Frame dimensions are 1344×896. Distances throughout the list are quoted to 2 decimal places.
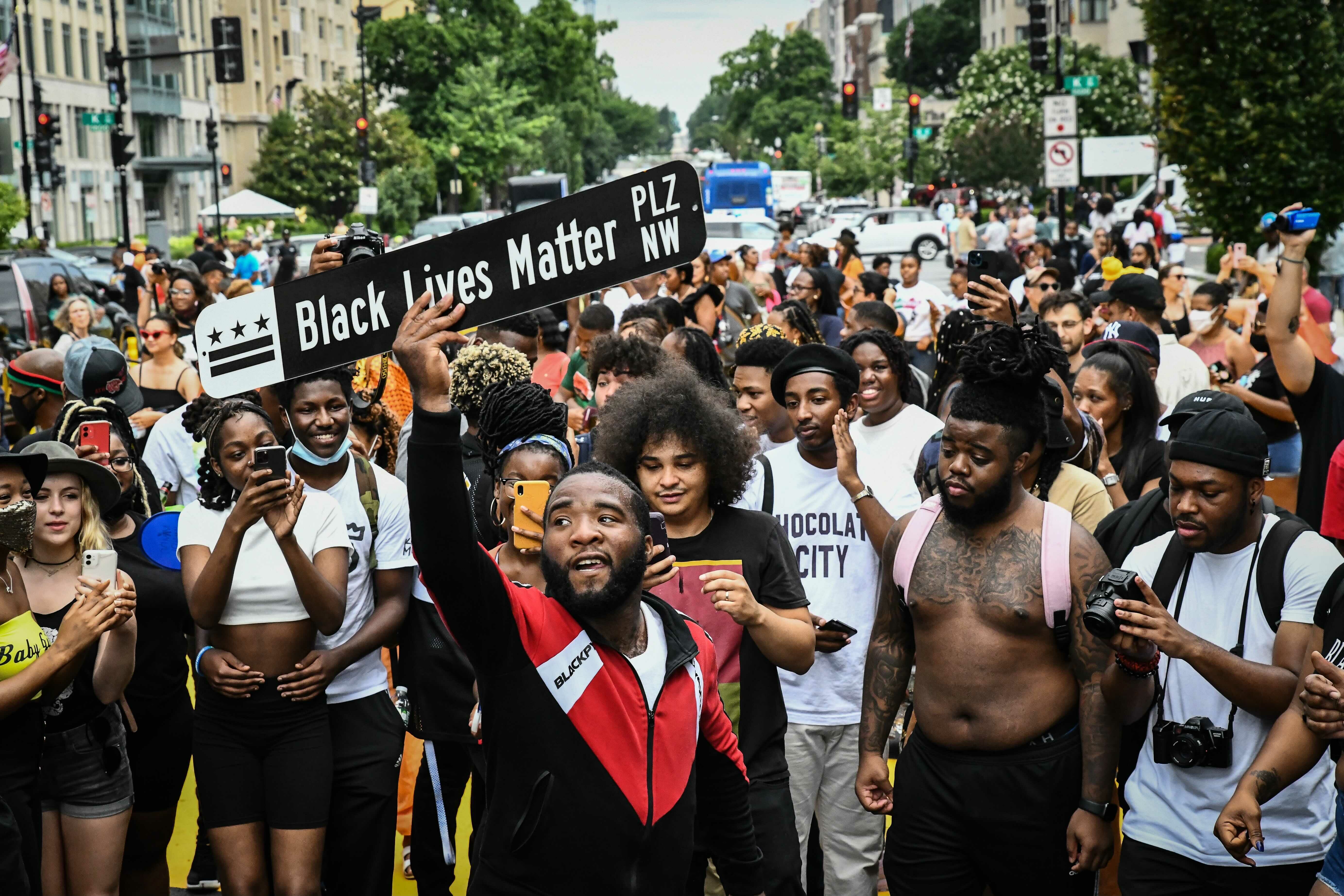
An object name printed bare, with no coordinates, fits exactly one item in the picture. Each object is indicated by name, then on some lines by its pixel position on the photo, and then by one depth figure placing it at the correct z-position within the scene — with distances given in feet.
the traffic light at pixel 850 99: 115.44
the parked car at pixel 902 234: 142.20
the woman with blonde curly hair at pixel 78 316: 38.04
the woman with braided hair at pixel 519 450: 14.73
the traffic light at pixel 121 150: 103.19
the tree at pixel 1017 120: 156.35
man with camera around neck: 12.46
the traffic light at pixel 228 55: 106.32
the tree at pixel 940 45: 321.93
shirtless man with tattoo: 13.35
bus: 184.14
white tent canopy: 131.85
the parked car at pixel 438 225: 128.26
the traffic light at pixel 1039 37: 71.92
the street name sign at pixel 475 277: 10.35
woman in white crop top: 14.73
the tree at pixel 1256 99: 56.90
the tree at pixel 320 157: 175.11
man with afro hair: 14.73
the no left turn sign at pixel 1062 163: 66.90
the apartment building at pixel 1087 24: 223.92
